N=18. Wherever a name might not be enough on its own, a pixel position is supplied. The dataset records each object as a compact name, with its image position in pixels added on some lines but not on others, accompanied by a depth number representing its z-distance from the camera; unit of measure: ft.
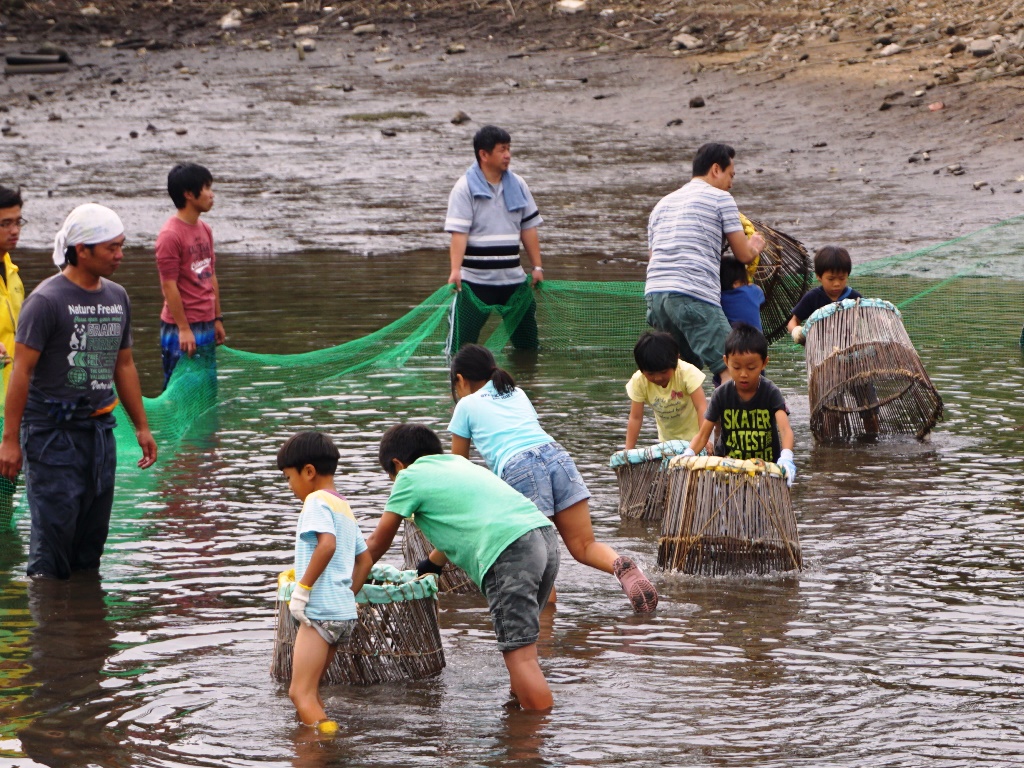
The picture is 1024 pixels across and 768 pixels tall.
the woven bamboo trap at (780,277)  69.31
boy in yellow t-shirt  47.96
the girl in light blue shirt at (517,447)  40.19
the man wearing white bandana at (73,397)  43.04
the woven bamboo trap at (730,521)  44.27
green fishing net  64.75
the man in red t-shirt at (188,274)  58.80
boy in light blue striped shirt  34.01
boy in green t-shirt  34.81
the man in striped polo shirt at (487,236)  70.33
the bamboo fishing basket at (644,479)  49.60
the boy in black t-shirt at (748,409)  45.57
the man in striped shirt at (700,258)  56.80
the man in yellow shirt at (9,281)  46.34
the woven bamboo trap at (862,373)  59.57
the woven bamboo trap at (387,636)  36.50
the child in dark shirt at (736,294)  60.34
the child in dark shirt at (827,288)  61.31
